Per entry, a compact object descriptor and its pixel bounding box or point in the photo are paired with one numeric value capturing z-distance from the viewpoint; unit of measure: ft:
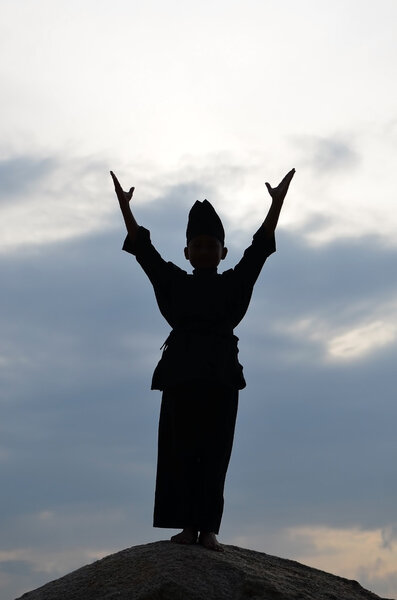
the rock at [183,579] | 19.49
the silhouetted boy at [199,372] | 22.03
